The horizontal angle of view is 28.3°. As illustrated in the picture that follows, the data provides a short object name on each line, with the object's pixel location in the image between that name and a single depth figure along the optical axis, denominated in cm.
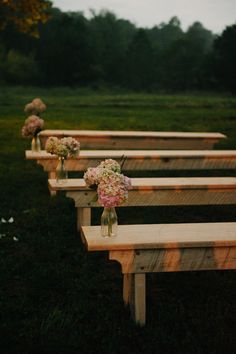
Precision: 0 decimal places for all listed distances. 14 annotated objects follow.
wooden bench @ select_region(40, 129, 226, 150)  1012
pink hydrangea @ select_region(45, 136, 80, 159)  638
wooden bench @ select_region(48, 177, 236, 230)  573
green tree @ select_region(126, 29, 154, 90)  5612
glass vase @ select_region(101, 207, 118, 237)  403
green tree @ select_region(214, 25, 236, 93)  4053
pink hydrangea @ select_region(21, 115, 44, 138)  830
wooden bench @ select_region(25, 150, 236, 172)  770
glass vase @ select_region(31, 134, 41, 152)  845
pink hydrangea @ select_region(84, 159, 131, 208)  389
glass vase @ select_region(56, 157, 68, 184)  625
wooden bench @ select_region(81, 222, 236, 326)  380
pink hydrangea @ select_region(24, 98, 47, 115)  1122
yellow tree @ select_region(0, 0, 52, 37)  1589
